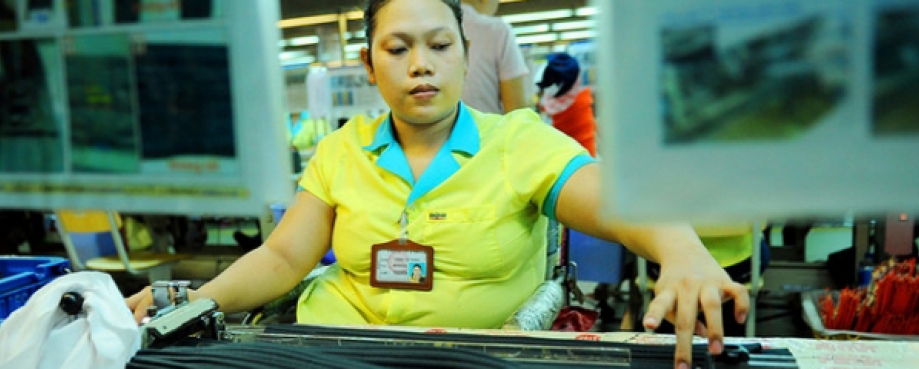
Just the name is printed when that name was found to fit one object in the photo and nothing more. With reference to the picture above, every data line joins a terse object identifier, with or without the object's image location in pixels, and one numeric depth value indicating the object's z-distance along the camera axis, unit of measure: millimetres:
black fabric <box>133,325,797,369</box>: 600
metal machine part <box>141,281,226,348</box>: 704
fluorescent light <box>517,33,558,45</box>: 3471
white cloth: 602
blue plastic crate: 939
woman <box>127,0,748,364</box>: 1106
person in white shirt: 1942
